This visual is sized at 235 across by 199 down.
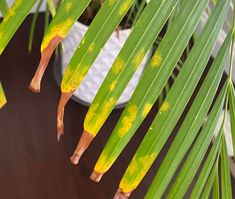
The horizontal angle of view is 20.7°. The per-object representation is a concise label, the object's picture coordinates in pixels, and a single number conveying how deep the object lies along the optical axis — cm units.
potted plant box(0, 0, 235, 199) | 52
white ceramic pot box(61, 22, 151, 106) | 115
